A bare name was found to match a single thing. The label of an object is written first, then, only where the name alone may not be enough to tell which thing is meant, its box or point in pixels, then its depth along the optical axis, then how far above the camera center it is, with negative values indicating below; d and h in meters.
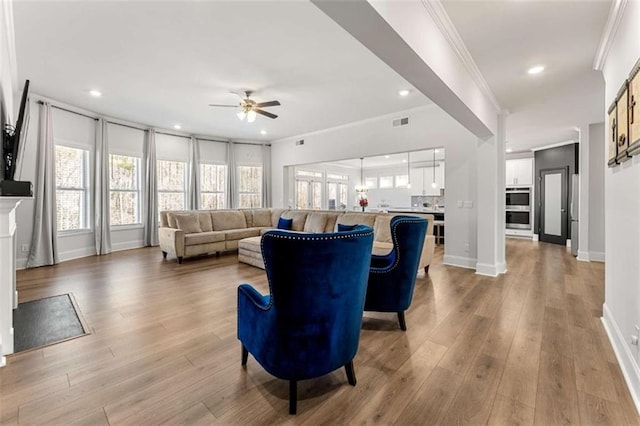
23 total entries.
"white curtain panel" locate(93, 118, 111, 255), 6.04 +0.51
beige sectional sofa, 4.97 -0.37
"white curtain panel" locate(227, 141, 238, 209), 8.25 +1.02
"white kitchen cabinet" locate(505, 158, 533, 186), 8.62 +1.14
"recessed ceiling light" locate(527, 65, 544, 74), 3.34 +1.66
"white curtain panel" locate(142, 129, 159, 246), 6.91 +0.48
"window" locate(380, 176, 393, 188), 12.16 +1.20
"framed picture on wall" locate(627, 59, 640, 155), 1.81 +0.66
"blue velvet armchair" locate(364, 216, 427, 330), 2.59 -0.60
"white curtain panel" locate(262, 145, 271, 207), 8.70 +1.06
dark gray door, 7.50 +0.07
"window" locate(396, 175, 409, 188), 11.62 +1.17
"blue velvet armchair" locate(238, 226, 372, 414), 1.50 -0.53
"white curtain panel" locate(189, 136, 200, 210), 7.63 +0.97
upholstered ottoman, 4.87 -0.75
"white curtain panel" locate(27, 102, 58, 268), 4.95 +0.14
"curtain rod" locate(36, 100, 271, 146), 5.32 +1.96
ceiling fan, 4.53 +1.68
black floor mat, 2.43 -1.07
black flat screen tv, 2.42 +0.58
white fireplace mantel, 2.08 -0.50
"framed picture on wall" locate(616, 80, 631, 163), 2.04 +0.65
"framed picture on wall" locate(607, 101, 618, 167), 2.35 +0.62
